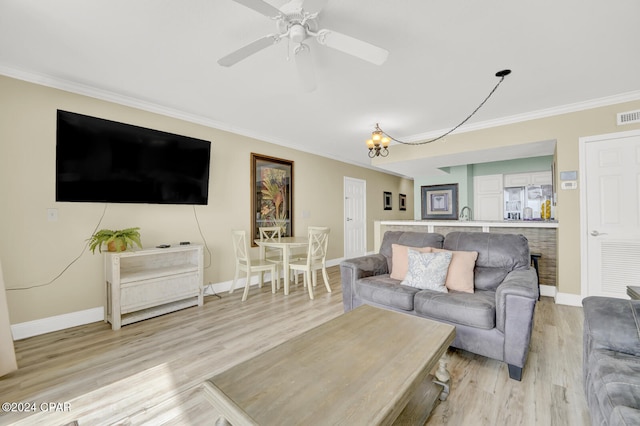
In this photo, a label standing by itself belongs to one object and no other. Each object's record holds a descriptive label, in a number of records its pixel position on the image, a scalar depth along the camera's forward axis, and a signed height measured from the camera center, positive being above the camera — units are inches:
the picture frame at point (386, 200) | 300.4 +15.5
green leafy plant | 105.0 -9.5
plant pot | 107.3 -12.1
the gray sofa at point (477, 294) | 69.7 -26.1
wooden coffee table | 37.6 -27.8
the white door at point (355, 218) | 247.9 -3.8
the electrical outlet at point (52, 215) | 102.2 +0.2
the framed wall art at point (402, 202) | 332.2 +14.9
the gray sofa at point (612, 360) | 37.2 -26.3
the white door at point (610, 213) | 116.9 -0.3
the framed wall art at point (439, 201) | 249.9 +11.6
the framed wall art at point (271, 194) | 171.5 +14.1
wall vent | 116.7 +42.4
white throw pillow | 92.2 -20.6
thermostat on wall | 129.2 +18.4
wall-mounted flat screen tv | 101.7 +22.7
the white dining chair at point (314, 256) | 148.6 -24.5
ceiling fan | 60.7 +44.3
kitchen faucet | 242.3 -1.6
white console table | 104.7 -29.1
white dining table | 145.0 -17.0
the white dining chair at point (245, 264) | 141.6 -27.5
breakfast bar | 142.8 -11.1
